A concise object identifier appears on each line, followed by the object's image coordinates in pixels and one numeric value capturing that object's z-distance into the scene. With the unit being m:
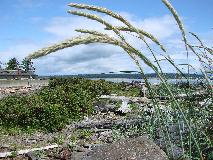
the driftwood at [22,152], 5.20
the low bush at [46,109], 7.71
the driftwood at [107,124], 5.98
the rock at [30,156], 5.06
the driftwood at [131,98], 10.62
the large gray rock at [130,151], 3.22
